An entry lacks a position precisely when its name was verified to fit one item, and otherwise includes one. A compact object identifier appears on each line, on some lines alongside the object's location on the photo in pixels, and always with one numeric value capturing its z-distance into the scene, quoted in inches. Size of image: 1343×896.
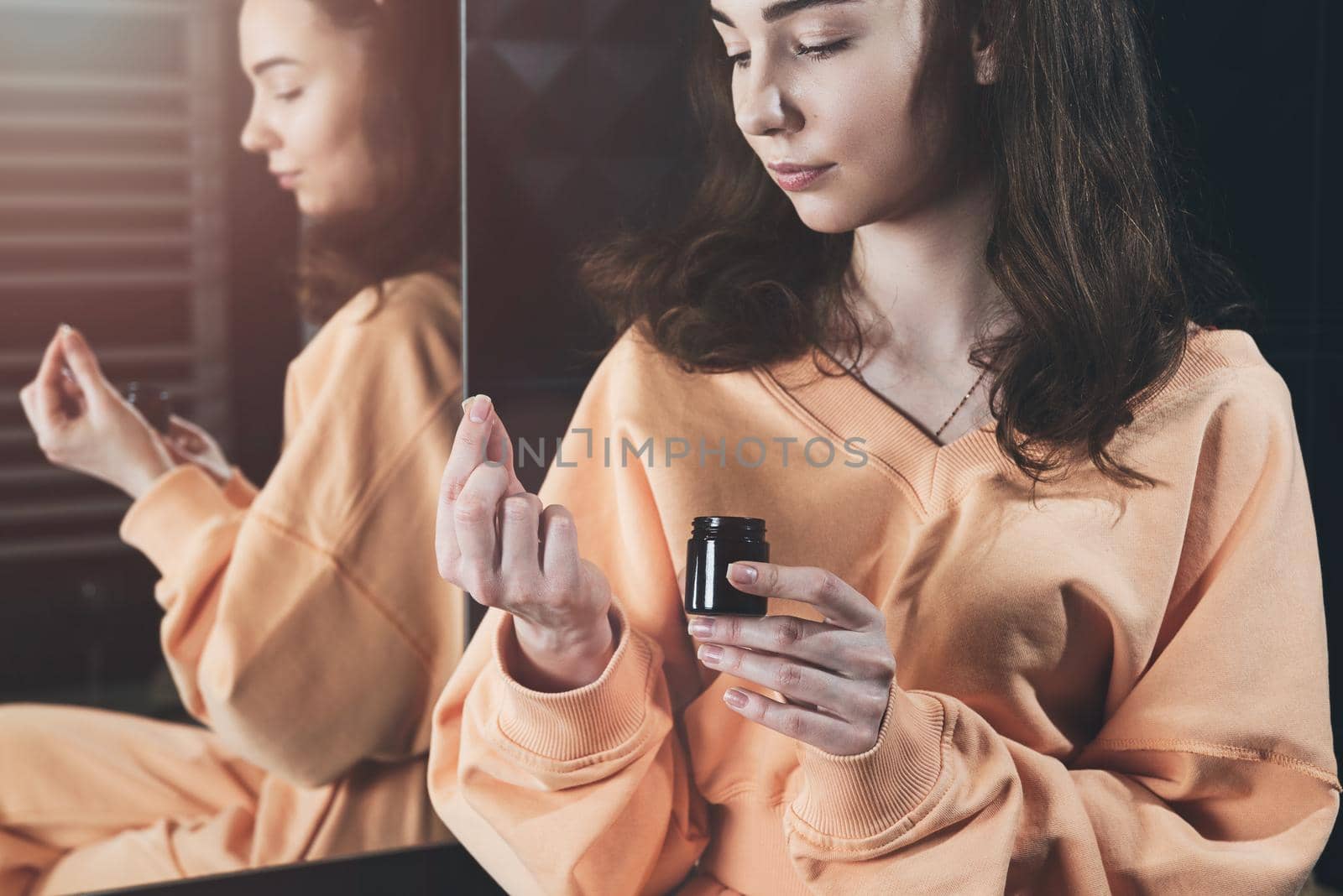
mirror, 60.7
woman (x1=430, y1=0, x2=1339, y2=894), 59.4
